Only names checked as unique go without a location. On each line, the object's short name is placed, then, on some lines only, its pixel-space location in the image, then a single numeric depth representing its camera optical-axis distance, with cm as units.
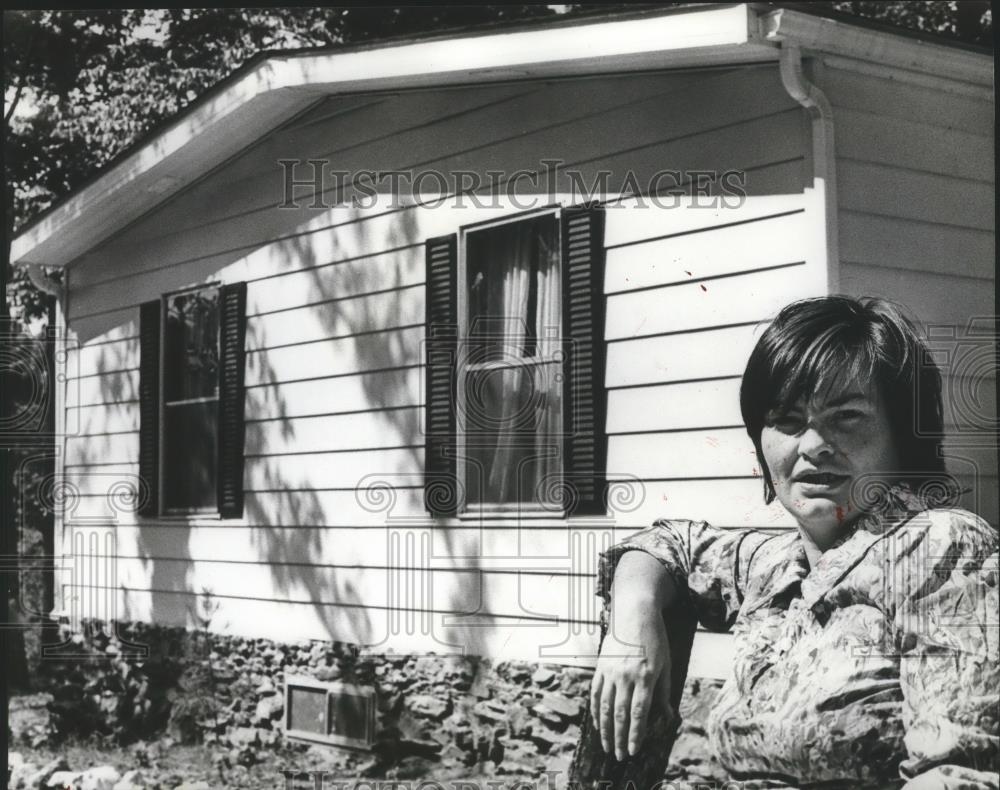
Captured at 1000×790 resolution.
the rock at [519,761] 536
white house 496
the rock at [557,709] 527
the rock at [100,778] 645
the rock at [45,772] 659
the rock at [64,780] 652
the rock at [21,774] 650
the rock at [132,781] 639
